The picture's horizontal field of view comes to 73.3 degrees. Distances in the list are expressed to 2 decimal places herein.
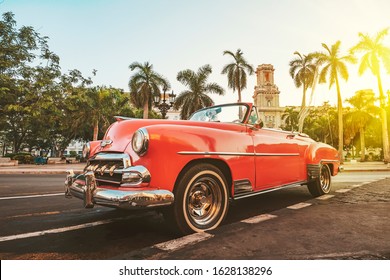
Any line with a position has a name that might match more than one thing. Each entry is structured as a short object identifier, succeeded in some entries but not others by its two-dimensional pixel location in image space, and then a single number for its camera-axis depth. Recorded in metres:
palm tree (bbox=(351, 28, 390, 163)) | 22.89
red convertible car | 2.43
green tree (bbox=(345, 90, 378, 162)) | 36.69
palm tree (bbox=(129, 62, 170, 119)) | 26.42
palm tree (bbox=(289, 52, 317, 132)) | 31.80
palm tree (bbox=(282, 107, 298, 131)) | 61.05
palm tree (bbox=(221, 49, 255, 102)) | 28.91
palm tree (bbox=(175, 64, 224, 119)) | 27.66
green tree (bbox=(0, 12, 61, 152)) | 15.89
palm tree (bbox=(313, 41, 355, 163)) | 25.25
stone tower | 87.69
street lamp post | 16.88
